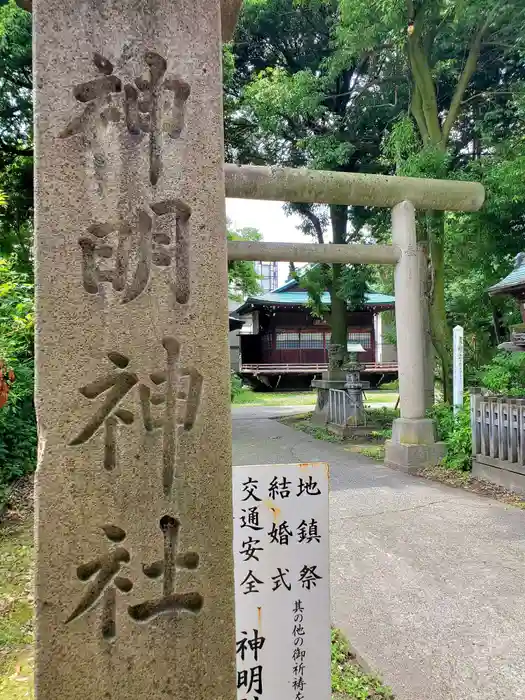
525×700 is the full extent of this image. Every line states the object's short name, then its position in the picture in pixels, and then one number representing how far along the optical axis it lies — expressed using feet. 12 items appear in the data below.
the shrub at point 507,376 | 24.29
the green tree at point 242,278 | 66.28
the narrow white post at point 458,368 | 24.23
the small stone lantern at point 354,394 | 35.77
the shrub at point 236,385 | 73.21
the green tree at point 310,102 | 32.37
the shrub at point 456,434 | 22.44
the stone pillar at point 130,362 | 5.01
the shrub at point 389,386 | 81.87
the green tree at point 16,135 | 29.30
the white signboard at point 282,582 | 6.54
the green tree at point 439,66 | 24.76
